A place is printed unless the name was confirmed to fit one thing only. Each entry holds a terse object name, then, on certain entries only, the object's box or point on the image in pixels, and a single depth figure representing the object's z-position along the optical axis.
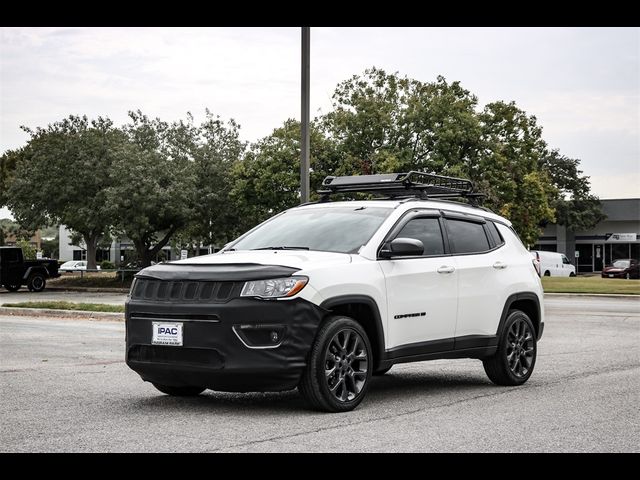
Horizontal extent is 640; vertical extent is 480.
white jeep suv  7.84
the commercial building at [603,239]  78.00
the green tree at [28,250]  78.78
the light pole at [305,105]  18.61
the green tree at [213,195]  47.69
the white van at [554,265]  61.71
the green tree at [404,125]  44.97
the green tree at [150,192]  44.81
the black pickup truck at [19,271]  40.81
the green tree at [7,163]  75.69
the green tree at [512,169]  46.06
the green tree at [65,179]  47.41
